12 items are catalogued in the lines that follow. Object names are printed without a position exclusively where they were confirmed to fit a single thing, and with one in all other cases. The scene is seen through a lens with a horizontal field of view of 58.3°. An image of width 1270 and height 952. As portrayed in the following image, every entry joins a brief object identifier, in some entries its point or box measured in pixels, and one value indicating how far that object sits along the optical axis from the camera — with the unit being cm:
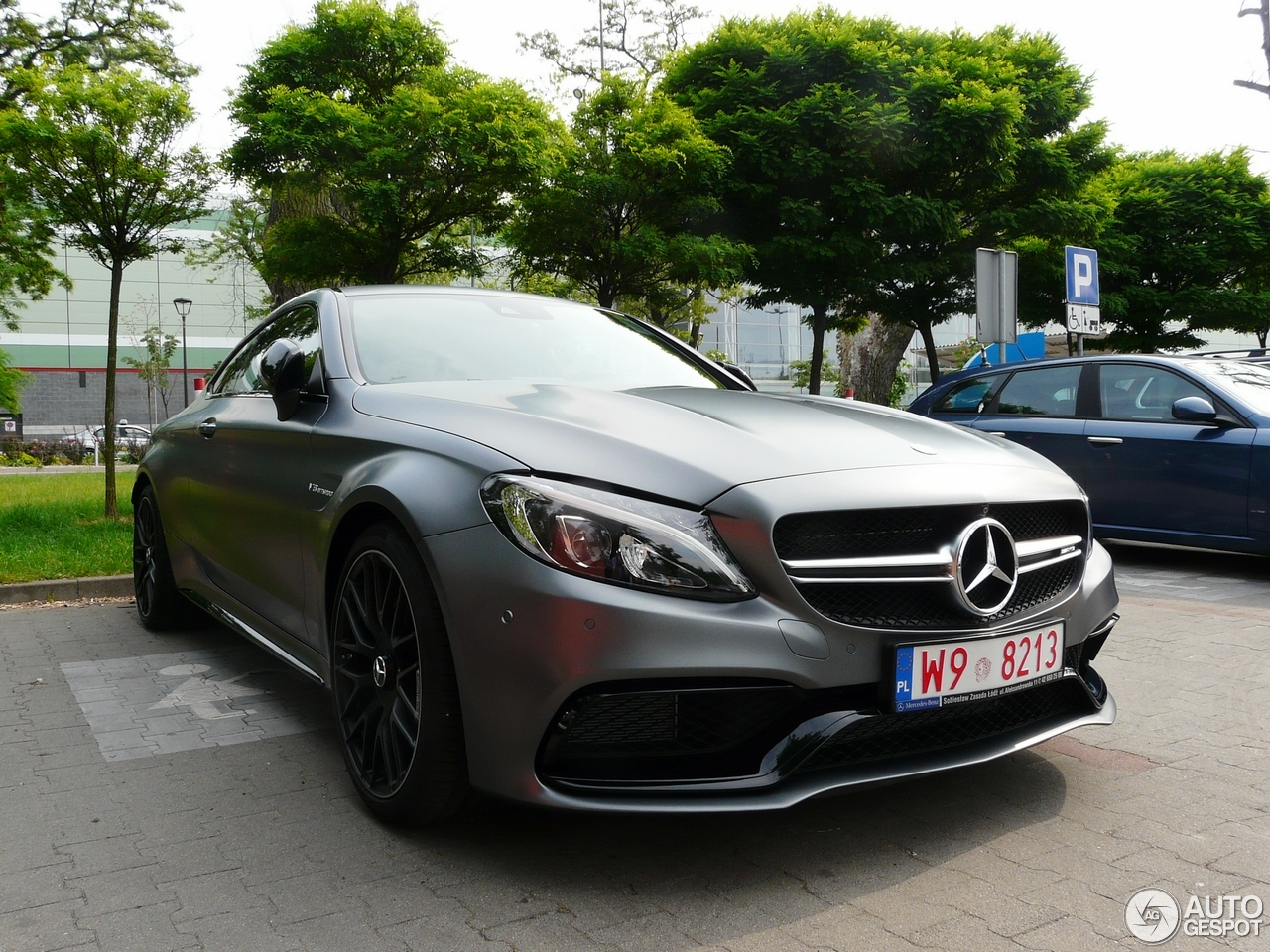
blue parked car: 712
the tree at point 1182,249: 2566
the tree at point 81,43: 1927
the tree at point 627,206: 1344
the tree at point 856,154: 1648
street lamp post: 3391
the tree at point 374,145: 1168
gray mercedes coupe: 242
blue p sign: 1173
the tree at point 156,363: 4531
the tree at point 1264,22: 2553
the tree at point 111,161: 1012
